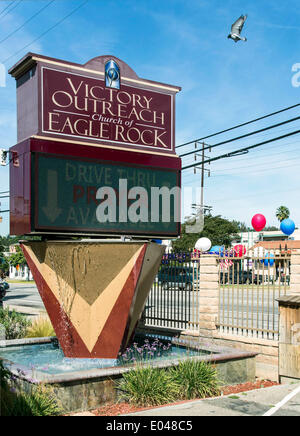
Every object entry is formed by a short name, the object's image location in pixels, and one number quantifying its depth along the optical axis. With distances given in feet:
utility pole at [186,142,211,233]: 175.24
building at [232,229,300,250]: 267.80
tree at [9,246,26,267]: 242.58
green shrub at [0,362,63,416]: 23.98
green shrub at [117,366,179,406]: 28.63
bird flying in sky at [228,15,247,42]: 38.17
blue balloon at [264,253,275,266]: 38.96
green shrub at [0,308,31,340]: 46.42
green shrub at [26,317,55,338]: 46.37
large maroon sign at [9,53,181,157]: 34.09
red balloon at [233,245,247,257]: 41.27
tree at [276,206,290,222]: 318.65
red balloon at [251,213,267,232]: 125.90
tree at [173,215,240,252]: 207.66
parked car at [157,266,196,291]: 46.67
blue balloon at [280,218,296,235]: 122.52
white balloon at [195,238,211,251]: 60.35
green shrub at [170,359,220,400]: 30.76
